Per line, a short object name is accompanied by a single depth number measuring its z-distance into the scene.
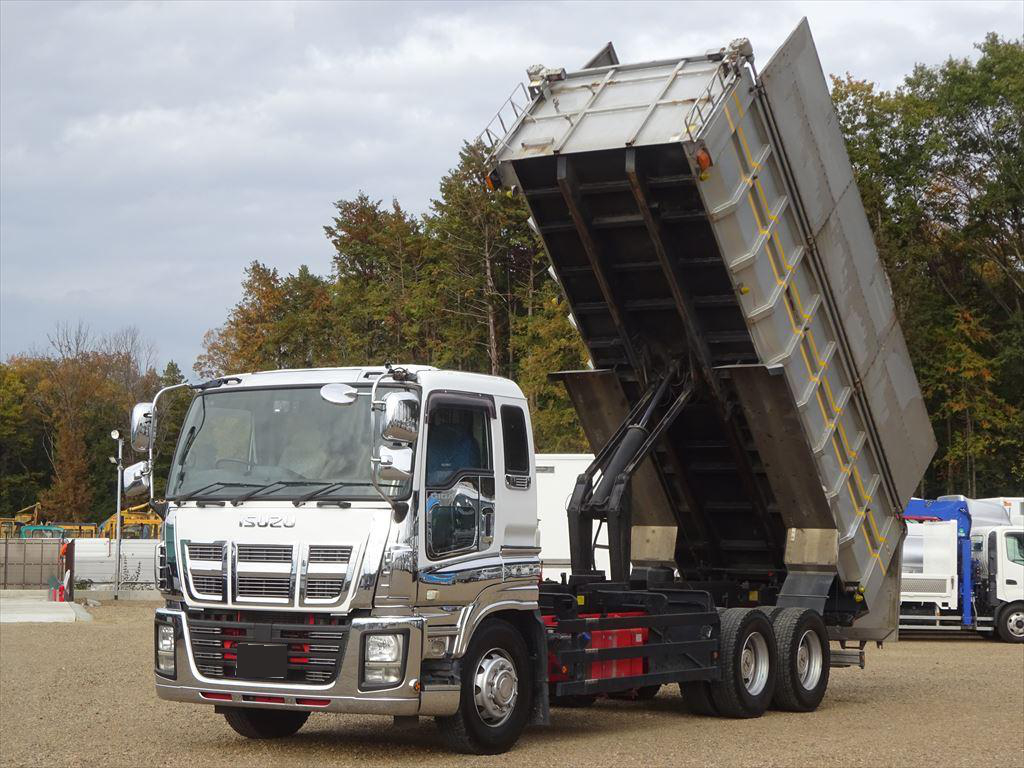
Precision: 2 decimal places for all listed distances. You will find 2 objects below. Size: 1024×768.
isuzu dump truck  9.36
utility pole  37.28
